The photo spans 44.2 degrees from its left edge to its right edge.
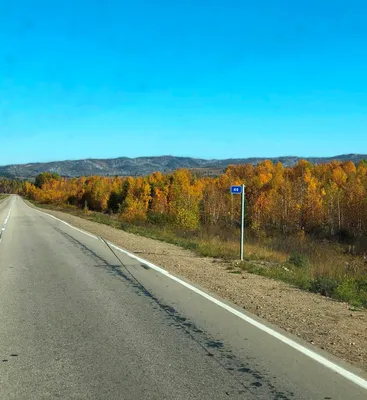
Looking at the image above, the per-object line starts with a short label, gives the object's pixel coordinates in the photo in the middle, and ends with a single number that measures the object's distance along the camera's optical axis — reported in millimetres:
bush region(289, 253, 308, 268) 15297
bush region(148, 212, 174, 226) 43156
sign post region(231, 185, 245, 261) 14094
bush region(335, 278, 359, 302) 9300
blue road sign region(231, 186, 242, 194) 14155
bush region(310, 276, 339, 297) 9781
